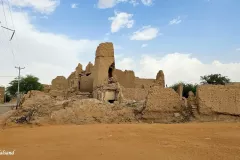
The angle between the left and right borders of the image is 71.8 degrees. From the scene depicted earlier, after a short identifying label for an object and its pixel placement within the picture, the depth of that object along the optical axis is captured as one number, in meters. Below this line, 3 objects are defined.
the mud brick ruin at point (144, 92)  7.82
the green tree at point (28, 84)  31.06
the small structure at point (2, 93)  29.73
